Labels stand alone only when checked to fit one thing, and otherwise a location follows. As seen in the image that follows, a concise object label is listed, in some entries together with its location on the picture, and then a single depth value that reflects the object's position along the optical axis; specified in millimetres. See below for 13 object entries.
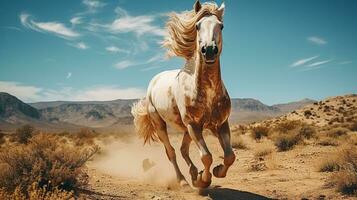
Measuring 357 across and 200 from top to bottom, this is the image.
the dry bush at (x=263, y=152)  12716
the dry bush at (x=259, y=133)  20344
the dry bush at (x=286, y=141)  14328
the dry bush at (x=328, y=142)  14944
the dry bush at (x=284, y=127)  20234
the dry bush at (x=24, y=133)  24656
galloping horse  6040
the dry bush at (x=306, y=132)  17516
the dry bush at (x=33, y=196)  4516
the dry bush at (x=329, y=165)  8822
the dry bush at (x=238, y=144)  16125
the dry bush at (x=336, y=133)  18530
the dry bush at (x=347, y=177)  6727
